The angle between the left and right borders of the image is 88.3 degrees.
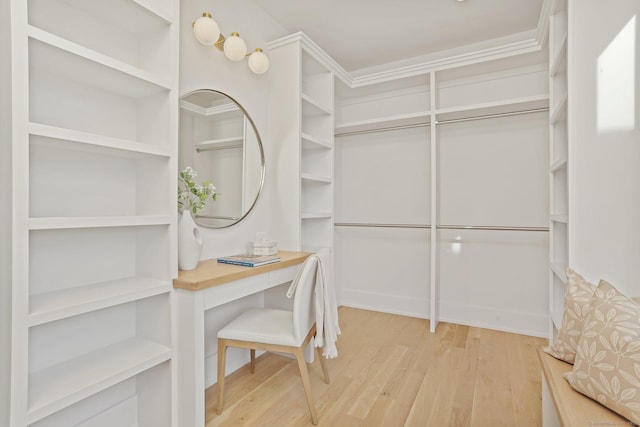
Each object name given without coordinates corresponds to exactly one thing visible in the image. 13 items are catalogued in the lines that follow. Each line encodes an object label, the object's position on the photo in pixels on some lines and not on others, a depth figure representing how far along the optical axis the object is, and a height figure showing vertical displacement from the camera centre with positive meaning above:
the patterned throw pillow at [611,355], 0.90 -0.42
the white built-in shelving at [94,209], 1.05 +0.01
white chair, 1.66 -0.62
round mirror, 1.94 +0.39
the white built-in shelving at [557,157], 1.91 +0.35
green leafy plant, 1.83 +0.12
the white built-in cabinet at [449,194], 2.80 +0.19
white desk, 1.46 -0.54
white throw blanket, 1.76 -0.54
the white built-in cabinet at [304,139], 2.40 +0.58
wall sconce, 1.77 +0.99
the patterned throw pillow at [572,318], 1.21 -0.39
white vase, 1.67 -0.15
